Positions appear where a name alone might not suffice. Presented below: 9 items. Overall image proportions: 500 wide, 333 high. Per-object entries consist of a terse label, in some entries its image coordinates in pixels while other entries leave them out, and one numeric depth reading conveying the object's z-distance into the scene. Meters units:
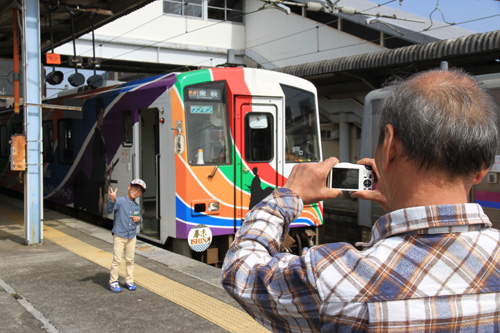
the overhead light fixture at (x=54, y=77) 9.98
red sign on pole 8.56
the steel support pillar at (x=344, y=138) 17.09
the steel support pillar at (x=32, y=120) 8.00
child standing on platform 5.94
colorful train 7.60
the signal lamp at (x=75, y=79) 9.94
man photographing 1.15
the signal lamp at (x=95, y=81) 9.95
